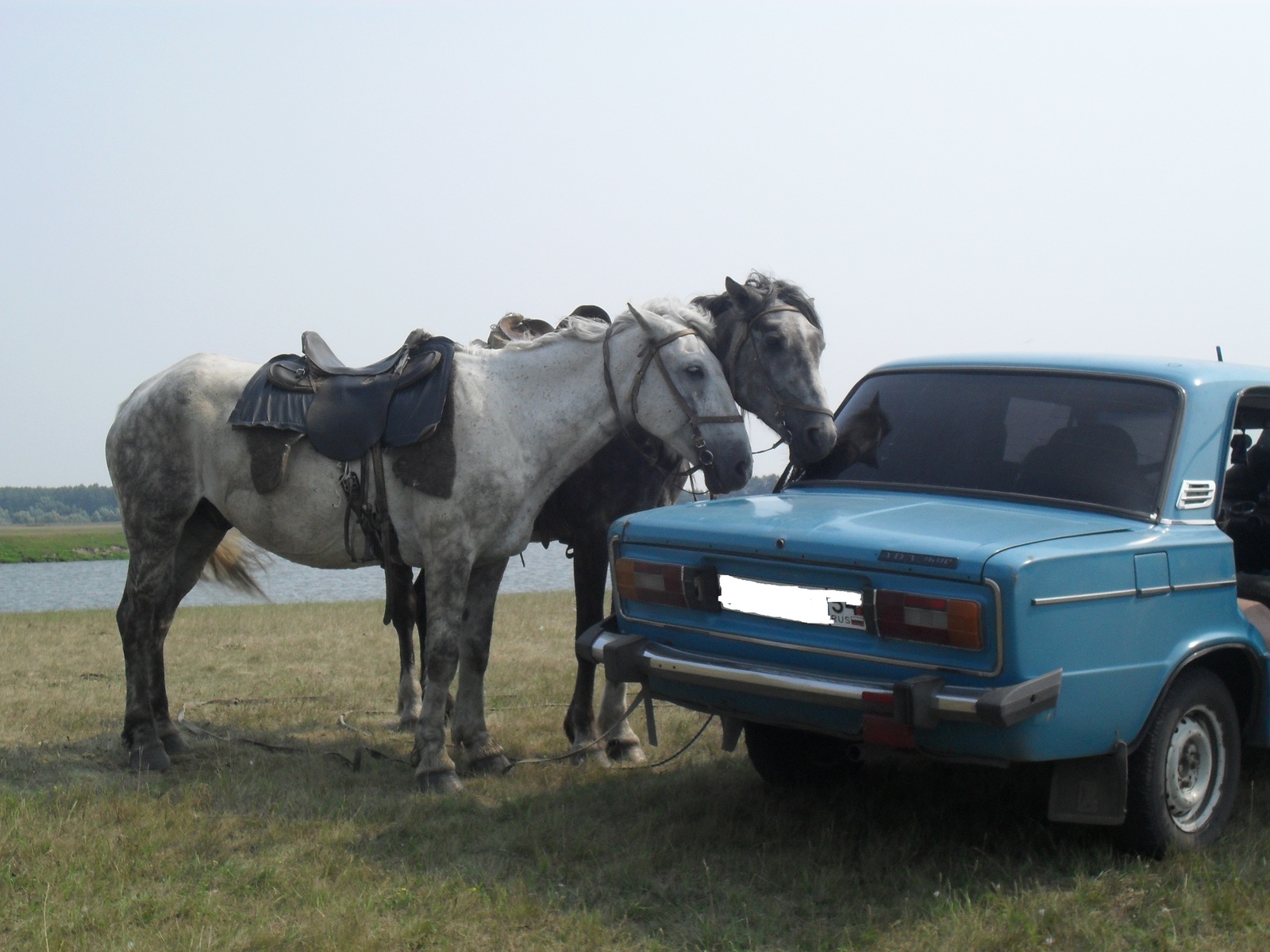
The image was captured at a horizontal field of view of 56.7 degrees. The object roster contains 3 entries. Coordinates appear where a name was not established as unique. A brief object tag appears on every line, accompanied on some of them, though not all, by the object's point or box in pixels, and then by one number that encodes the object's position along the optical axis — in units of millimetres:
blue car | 3496
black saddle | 5641
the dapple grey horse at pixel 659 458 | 5746
